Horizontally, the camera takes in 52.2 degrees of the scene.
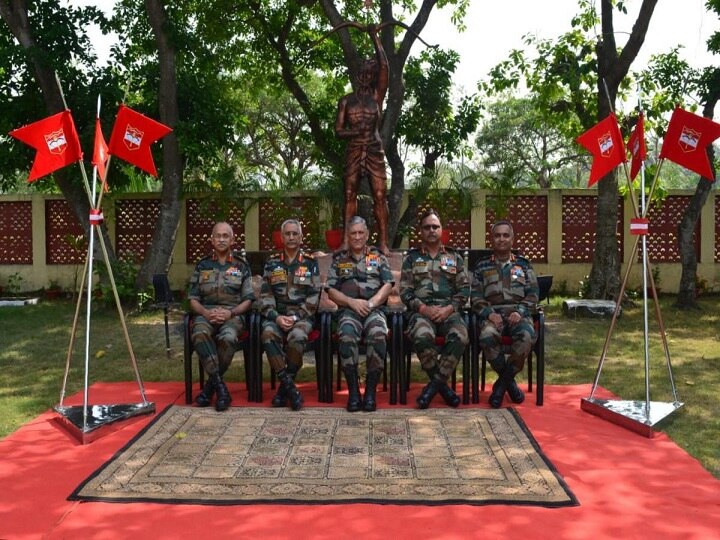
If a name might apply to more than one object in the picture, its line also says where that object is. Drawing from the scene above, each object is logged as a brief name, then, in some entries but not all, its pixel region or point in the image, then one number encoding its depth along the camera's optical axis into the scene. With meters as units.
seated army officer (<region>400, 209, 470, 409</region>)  4.98
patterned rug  3.32
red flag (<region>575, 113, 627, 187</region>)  4.92
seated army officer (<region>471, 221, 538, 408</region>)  5.00
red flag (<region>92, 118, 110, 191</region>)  4.78
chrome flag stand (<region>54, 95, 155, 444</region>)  4.26
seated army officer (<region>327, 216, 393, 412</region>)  4.95
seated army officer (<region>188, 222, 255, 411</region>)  5.00
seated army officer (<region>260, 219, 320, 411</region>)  5.01
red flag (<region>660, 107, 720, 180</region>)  4.74
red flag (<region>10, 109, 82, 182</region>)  4.71
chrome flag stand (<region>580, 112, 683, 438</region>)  4.41
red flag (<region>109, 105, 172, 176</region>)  4.88
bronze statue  7.34
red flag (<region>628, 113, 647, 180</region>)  4.78
